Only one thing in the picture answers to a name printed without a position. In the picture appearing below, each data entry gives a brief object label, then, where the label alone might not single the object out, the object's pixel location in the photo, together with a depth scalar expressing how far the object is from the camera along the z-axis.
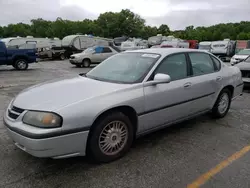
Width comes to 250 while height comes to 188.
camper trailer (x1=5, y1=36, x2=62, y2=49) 17.80
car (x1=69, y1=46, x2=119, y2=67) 12.93
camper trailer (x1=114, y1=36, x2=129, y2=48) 29.60
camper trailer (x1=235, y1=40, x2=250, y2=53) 19.94
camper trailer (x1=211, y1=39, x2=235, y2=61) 18.21
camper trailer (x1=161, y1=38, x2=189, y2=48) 19.66
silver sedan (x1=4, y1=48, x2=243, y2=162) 2.14
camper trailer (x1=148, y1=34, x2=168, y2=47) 27.11
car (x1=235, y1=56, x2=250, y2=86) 6.15
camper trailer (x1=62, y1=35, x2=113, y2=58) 18.13
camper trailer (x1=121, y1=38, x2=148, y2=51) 19.44
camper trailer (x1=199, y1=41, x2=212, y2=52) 19.60
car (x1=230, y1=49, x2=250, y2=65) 12.26
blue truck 10.79
